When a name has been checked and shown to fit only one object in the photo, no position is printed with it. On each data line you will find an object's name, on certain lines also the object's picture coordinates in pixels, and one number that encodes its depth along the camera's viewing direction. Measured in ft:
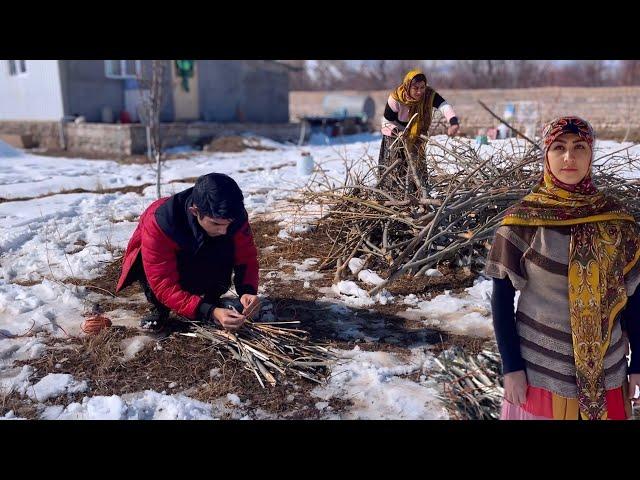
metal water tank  78.79
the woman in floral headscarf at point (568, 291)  5.36
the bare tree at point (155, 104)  22.49
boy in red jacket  8.87
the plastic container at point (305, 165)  29.50
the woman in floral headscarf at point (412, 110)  15.79
